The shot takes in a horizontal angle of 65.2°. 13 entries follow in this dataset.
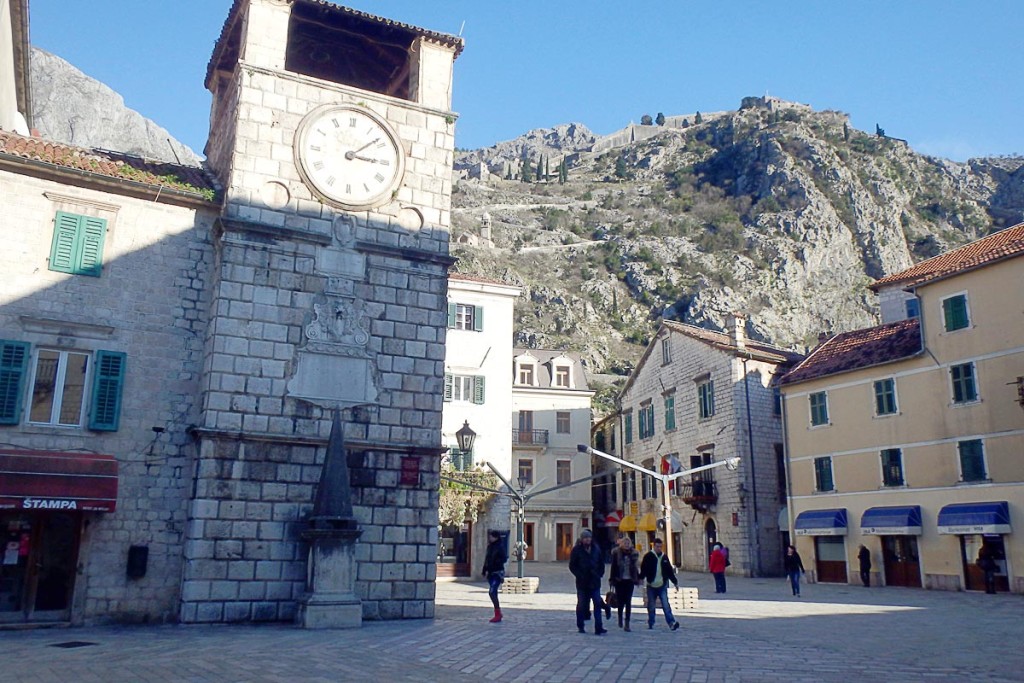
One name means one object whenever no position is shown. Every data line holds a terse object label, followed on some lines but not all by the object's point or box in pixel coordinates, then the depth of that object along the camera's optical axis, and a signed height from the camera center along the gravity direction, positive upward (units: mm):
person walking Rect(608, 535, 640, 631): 14258 -770
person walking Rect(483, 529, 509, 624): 14750 -670
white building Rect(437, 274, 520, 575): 33938 +6634
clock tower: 14266 +3935
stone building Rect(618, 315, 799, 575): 34688 +3934
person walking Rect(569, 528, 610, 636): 13367 -743
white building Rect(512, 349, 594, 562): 46562 +4928
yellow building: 24427 +3250
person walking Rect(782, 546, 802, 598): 23547 -1070
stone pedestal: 13508 -952
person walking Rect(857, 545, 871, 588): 27641 -1090
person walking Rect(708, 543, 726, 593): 24125 -1114
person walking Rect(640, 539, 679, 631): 14367 -852
